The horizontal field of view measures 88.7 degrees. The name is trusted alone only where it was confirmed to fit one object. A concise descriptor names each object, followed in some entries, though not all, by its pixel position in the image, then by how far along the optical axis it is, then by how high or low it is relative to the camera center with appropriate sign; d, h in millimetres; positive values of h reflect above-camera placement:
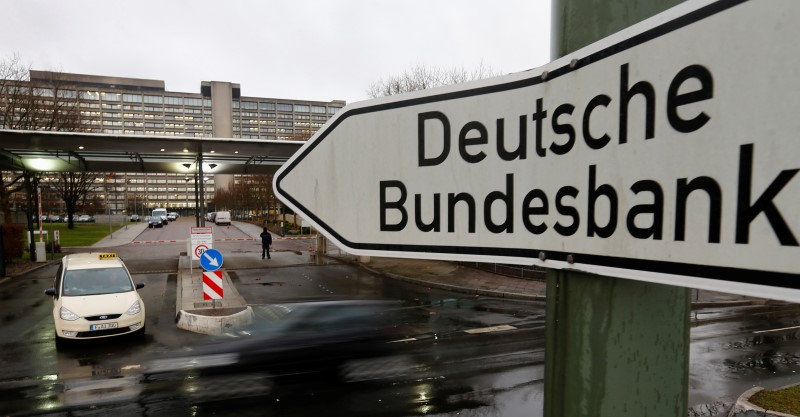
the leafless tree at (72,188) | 42019 +379
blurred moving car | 7738 -3371
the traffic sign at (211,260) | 10859 -1820
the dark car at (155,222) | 52366 -3856
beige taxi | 8852 -2505
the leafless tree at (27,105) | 24094 +5511
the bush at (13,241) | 19512 -2446
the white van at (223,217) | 58344 -3603
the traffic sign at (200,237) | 15091 -1684
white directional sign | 727 +80
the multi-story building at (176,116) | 121375 +24175
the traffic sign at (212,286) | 11016 -2554
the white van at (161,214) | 57644 -3202
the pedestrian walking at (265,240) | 23266 -2719
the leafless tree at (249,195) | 52156 -374
